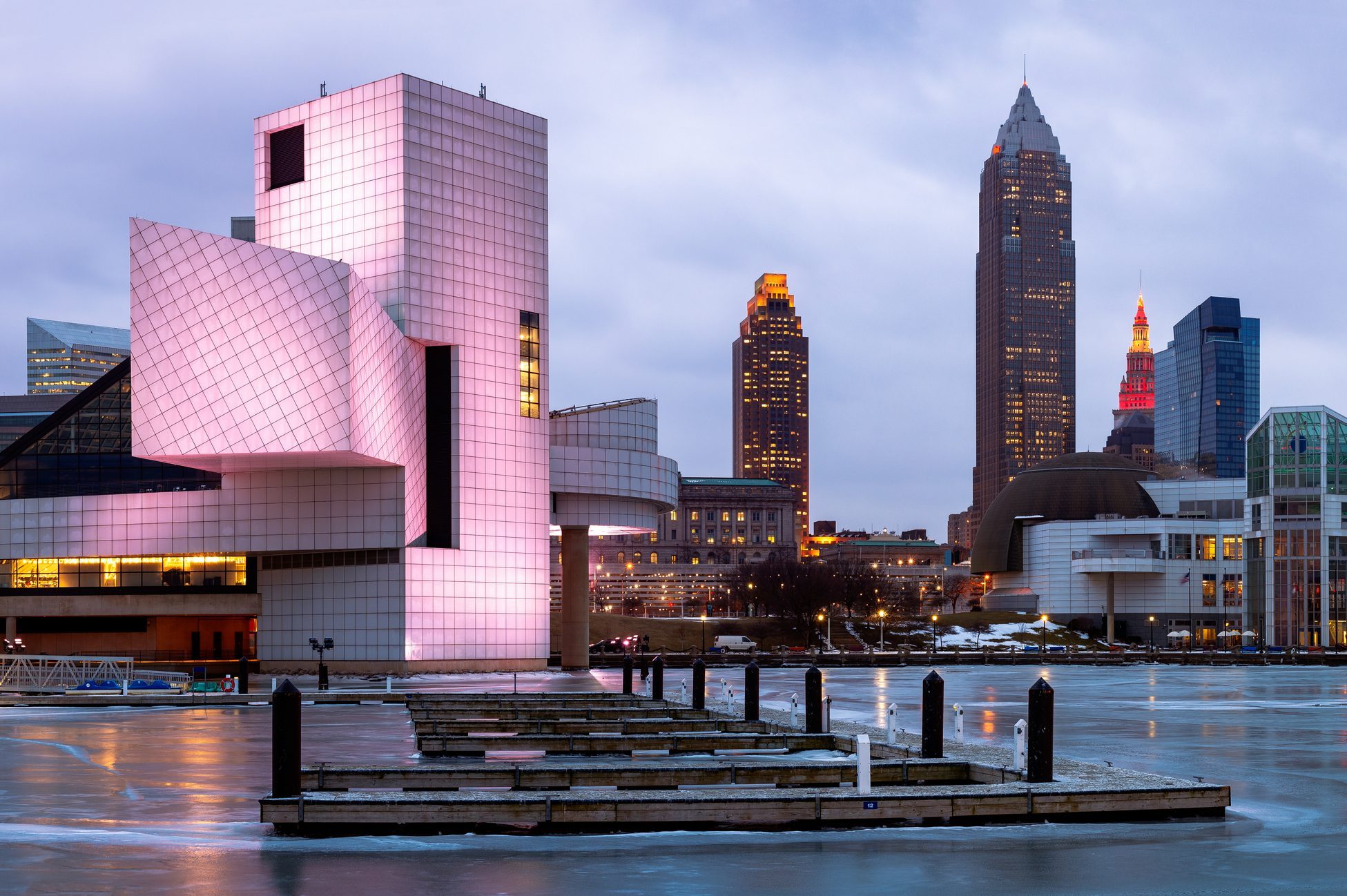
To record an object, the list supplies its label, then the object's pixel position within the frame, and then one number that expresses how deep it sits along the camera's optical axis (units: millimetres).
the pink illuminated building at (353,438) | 71375
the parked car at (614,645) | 134125
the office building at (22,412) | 129625
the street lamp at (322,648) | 60719
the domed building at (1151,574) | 182375
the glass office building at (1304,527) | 145875
